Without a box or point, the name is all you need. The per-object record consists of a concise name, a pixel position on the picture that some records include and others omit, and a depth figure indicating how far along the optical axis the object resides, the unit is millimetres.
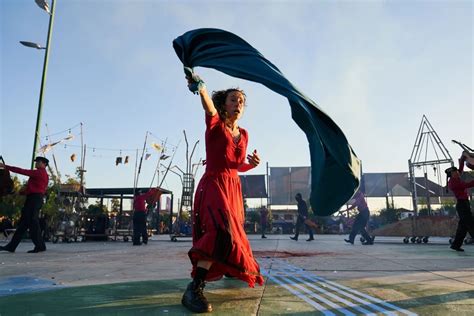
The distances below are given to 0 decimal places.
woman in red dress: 2328
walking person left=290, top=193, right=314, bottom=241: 13328
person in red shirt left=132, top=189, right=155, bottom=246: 11297
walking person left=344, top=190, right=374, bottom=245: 10976
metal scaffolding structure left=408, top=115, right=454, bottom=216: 12564
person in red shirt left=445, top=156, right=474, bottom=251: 7078
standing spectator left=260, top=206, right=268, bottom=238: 18041
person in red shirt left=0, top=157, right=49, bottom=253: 6938
